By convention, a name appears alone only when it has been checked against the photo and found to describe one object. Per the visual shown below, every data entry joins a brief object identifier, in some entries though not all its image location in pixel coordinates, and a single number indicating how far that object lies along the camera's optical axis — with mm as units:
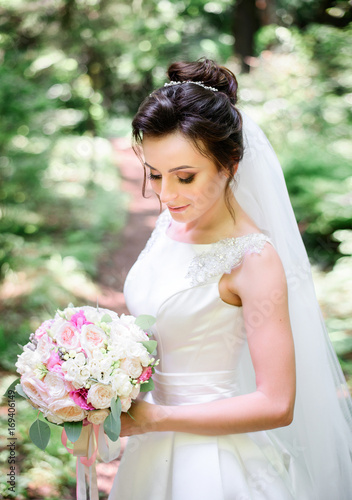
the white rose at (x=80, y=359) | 1399
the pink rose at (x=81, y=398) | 1395
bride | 1522
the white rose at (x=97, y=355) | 1418
